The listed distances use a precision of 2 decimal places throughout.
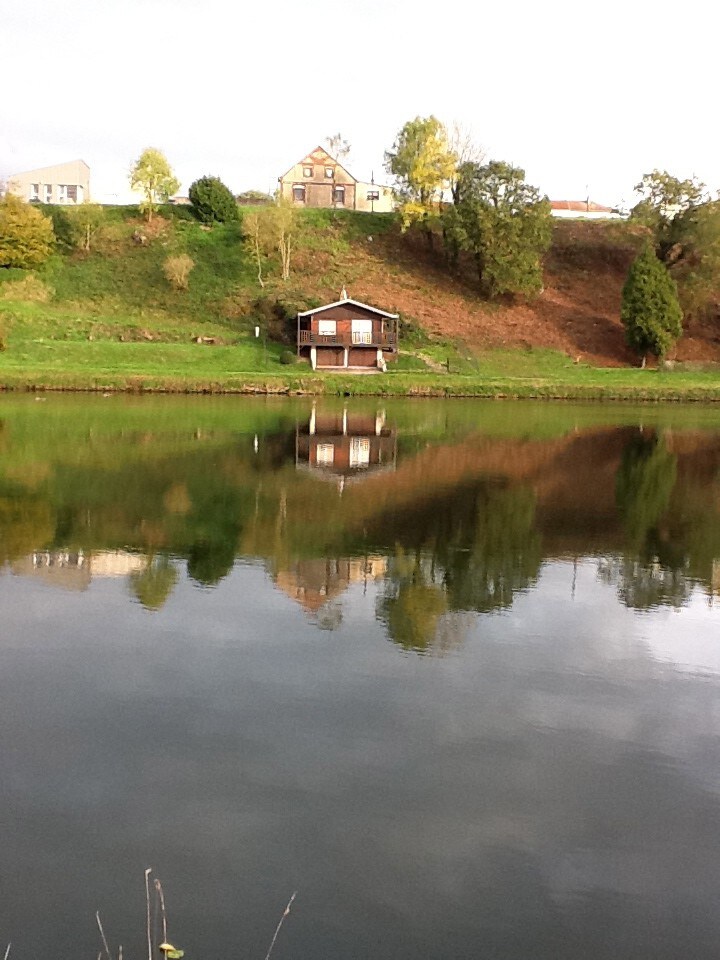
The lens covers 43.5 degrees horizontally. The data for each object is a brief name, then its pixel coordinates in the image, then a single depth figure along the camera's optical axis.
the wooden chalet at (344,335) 65.88
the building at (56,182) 116.81
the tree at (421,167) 86.50
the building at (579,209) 120.69
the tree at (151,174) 86.81
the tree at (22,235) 75.75
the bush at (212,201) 88.19
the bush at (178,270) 74.75
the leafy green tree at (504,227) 78.44
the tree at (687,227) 73.06
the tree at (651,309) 69.00
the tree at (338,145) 107.88
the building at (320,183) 102.94
